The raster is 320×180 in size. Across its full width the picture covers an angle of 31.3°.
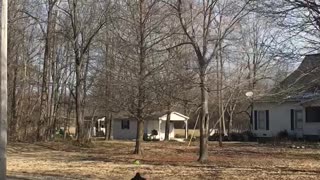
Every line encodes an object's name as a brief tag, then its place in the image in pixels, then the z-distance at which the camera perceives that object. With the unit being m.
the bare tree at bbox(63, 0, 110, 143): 35.97
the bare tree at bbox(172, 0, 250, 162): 23.22
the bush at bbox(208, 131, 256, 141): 44.54
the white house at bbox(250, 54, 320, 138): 39.31
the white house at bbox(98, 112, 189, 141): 58.75
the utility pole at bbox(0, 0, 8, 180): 13.77
